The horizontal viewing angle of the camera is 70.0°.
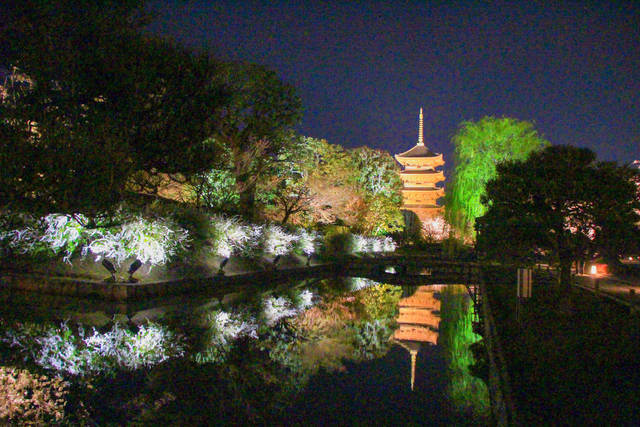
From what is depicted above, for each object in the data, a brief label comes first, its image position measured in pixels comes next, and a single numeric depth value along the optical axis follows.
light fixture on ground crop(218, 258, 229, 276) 16.75
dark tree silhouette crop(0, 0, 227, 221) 12.02
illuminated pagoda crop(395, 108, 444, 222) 63.09
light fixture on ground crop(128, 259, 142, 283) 12.96
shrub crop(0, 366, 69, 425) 4.26
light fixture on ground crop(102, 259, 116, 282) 12.57
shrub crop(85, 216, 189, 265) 14.16
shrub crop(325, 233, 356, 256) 33.11
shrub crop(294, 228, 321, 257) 27.19
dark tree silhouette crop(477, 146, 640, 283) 10.86
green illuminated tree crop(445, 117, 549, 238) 34.78
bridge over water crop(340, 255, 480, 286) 27.00
